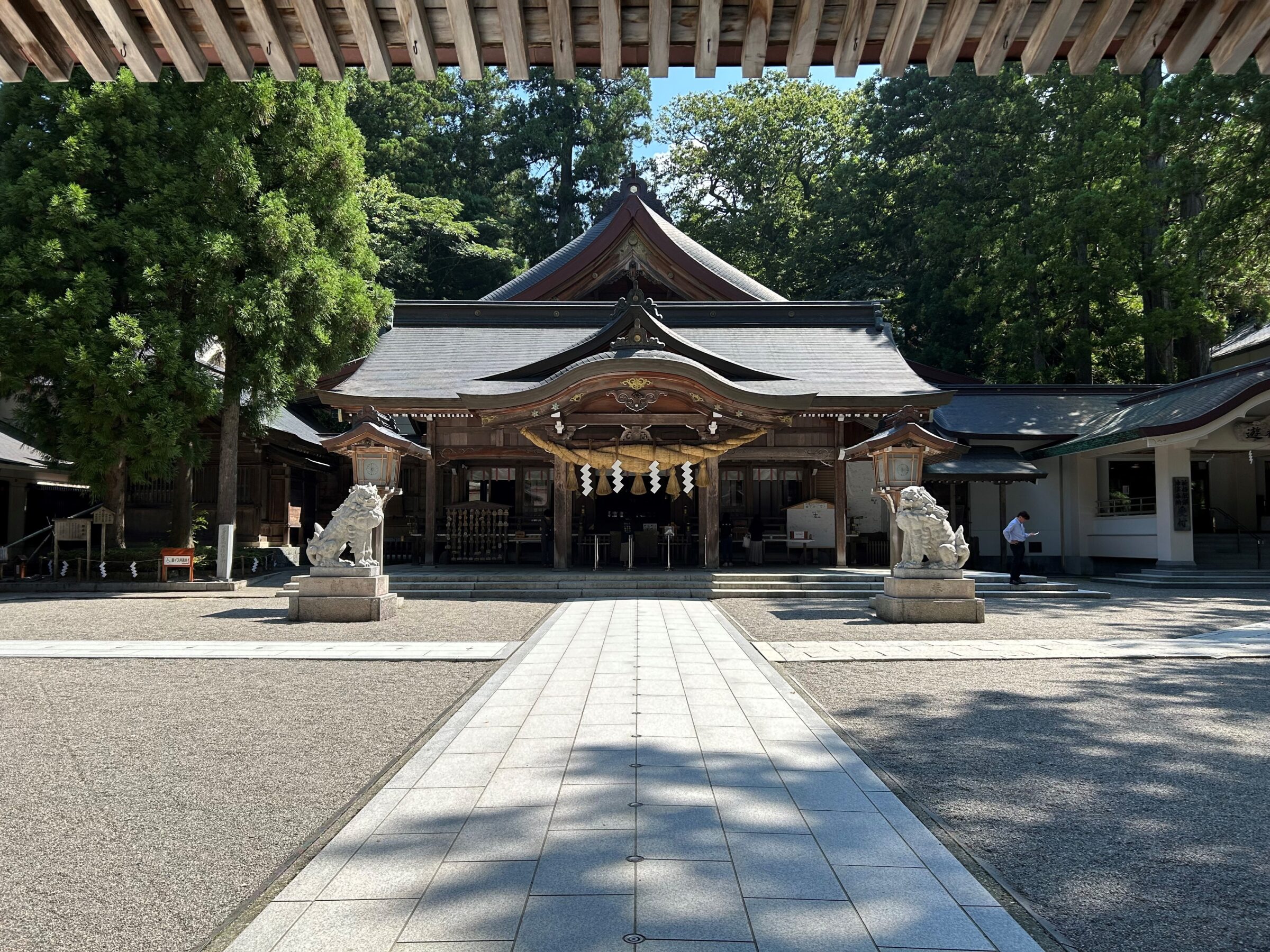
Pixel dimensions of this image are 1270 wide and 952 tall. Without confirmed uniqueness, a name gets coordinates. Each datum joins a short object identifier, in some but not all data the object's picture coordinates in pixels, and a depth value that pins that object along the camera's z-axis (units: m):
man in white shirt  14.15
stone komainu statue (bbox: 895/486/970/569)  10.65
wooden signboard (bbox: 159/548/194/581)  15.29
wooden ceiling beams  2.19
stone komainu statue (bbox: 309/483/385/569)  10.84
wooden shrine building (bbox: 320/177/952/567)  15.30
